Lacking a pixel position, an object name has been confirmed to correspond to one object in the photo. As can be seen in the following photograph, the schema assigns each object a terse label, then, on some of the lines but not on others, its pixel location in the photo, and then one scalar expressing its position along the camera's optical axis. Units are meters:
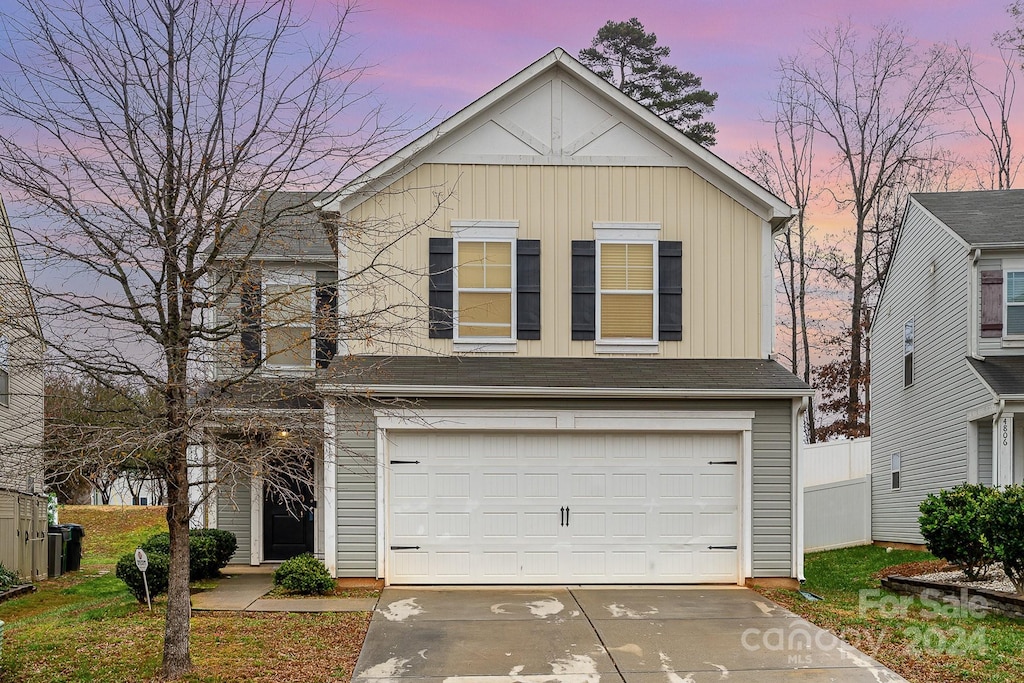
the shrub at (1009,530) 11.16
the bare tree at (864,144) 29.66
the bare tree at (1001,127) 29.81
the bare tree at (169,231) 8.26
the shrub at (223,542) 14.27
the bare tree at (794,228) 31.78
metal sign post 10.41
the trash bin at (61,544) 18.36
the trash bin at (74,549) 19.02
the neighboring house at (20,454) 8.16
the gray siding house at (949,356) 17.28
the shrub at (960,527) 11.85
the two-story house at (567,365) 13.31
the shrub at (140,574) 11.60
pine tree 35.78
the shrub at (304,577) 12.39
